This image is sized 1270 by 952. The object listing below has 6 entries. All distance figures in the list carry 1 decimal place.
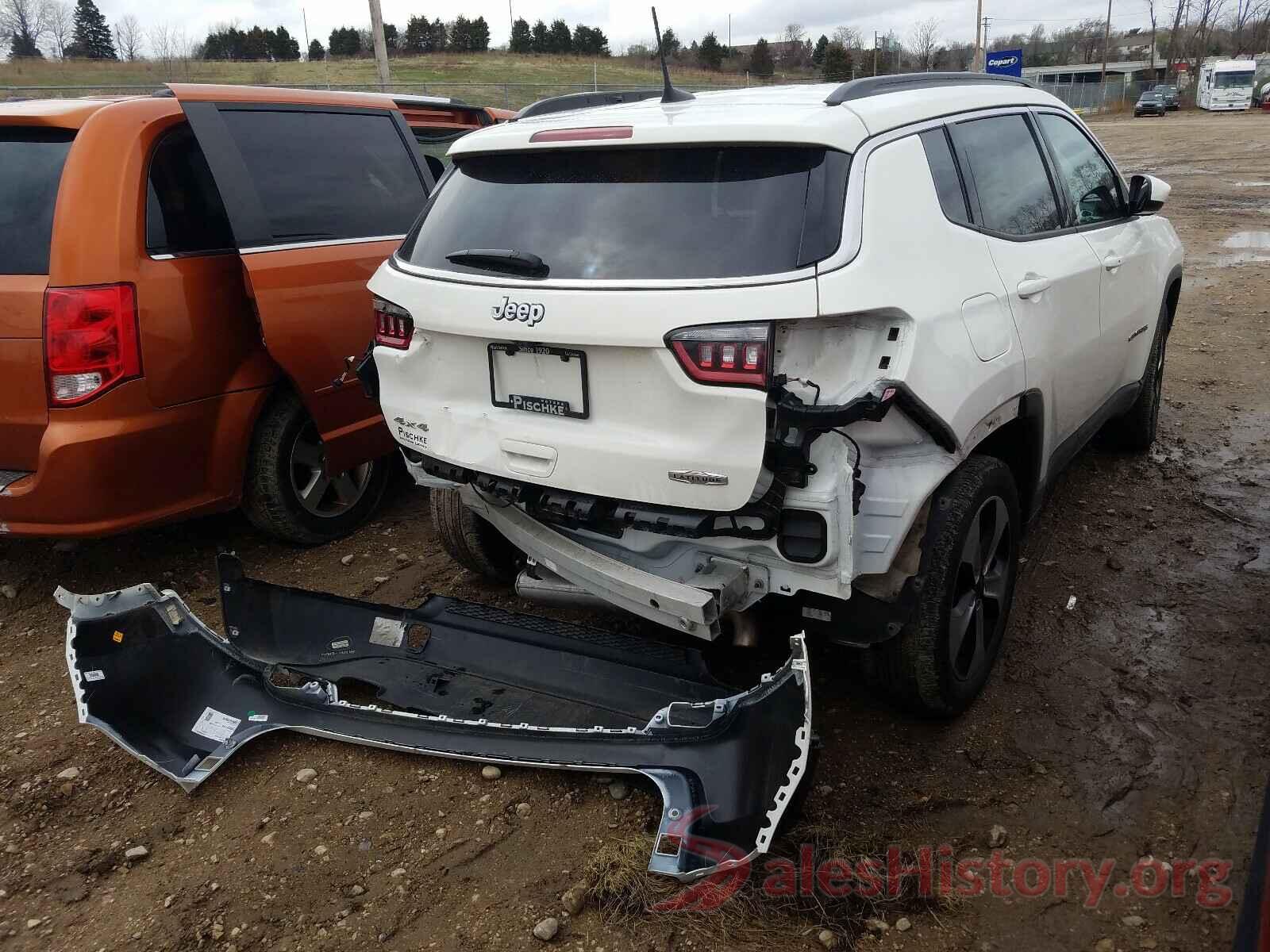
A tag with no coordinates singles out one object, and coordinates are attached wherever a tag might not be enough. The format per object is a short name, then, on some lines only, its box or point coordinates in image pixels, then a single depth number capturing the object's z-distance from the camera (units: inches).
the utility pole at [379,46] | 660.1
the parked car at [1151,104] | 1649.9
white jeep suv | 93.5
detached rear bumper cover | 100.3
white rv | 1605.6
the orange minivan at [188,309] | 138.0
